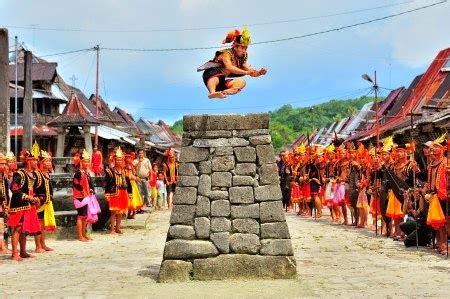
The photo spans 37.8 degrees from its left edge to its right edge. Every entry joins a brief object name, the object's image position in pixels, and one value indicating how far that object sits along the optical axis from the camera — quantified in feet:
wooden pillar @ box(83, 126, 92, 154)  109.60
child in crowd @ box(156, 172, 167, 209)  89.56
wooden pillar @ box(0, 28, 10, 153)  52.42
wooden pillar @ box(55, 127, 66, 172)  111.51
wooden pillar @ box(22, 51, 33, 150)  70.59
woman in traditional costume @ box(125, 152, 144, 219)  53.52
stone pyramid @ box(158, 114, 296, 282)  29.78
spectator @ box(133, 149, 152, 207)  73.87
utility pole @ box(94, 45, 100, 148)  122.17
